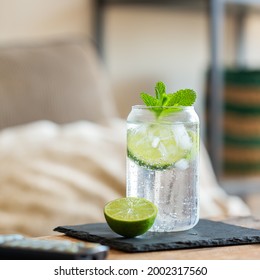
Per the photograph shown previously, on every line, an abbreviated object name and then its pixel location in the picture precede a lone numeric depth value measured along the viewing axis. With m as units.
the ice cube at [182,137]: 1.06
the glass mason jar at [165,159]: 1.06
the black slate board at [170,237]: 1.01
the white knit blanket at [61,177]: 1.57
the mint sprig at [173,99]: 1.09
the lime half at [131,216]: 1.02
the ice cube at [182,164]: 1.06
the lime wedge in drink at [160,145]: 1.06
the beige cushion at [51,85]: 1.86
